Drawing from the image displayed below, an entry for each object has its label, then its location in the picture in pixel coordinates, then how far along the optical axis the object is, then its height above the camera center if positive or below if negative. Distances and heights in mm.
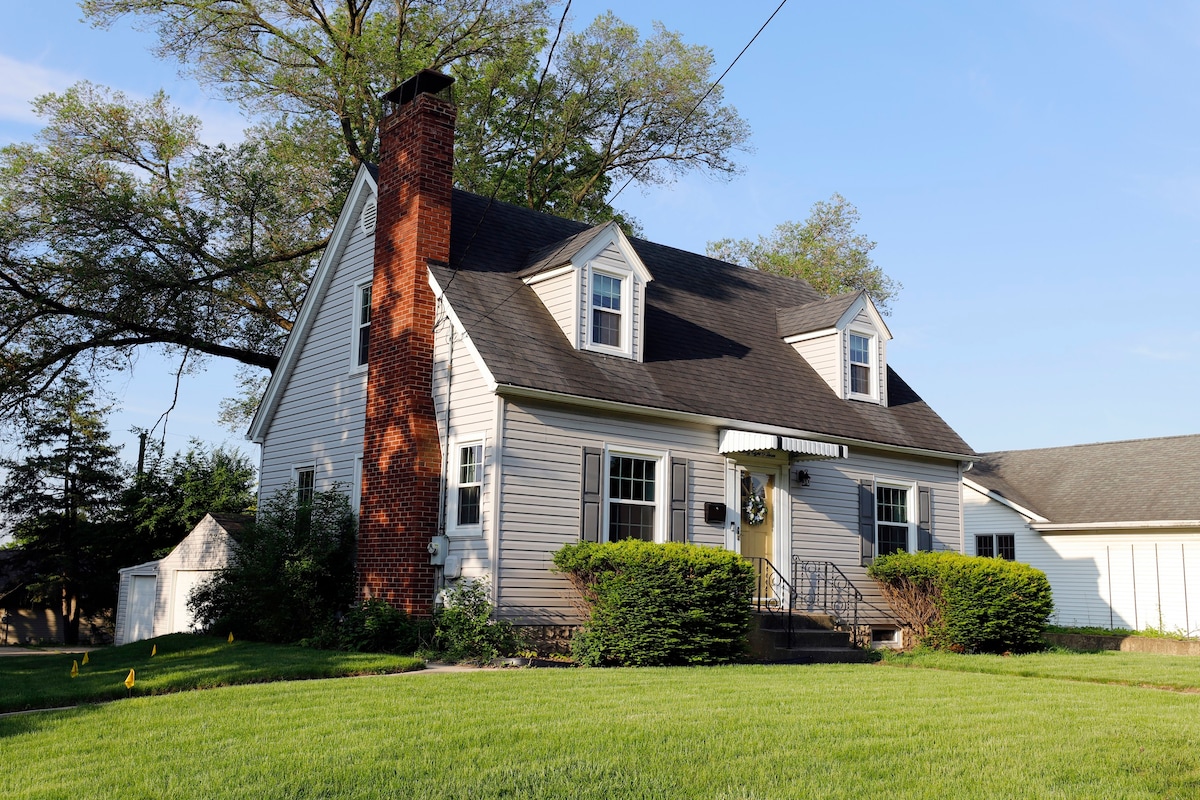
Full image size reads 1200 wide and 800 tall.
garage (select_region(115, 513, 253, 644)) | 19438 -378
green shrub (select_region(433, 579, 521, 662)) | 13016 -773
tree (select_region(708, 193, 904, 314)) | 35156 +11025
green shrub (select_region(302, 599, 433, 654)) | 13828 -865
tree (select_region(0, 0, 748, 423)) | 21609 +10239
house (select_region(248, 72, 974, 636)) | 14203 +2484
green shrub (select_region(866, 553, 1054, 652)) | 16047 -360
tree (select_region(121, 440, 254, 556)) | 27625 +1831
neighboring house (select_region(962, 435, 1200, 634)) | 23953 +1353
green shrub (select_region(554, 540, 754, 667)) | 12773 -410
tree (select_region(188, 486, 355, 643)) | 15117 -91
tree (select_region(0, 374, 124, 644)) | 33438 +1888
